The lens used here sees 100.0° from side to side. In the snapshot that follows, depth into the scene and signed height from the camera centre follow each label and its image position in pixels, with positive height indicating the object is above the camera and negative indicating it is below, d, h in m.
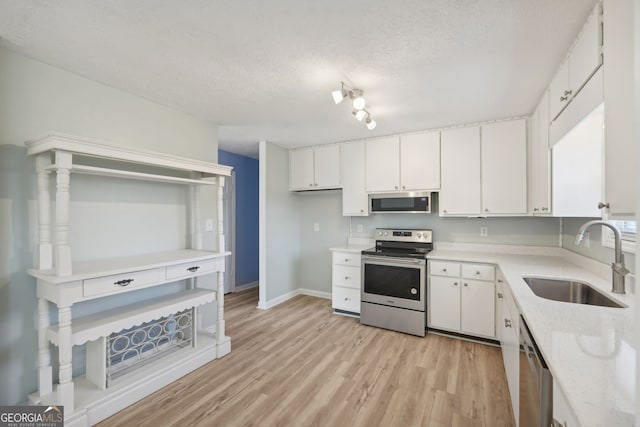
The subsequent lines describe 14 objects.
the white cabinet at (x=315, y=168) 3.90 +0.69
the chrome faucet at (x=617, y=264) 1.50 -0.29
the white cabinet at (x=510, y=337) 1.56 -0.89
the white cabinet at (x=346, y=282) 3.49 -0.90
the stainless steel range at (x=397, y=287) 2.96 -0.85
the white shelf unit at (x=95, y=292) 1.62 -0.51
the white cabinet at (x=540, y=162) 2.17 +0.46
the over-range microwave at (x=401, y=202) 3.25 +0.14
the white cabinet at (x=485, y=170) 2.80 +0.48
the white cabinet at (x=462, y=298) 2.70 -0.89
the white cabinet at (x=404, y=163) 3.23 +0.64
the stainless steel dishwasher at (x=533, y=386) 0.98 -0.72
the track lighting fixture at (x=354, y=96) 2.02 +0.94
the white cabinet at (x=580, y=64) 1.26 +0.82
